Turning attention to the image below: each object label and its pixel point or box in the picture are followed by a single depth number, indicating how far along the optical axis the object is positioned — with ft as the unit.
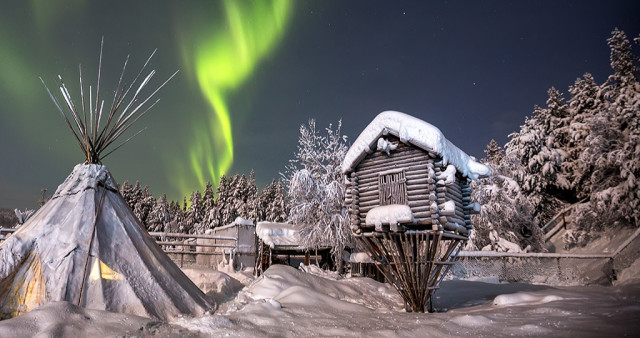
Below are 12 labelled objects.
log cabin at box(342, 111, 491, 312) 38.68
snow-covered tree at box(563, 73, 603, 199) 97.19
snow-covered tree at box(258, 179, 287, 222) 164.76
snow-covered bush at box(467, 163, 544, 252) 85.61
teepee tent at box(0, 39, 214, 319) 21.84
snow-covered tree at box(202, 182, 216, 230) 178.49
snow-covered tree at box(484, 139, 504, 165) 151.22
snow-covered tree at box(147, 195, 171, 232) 175.22
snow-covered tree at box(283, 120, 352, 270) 74.23
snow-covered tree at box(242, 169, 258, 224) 166.20
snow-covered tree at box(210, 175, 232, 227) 171.63
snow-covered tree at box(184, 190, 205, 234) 174.56
